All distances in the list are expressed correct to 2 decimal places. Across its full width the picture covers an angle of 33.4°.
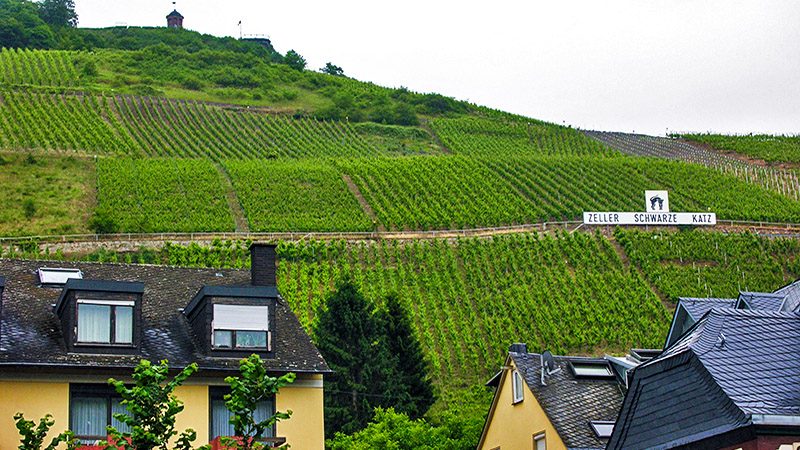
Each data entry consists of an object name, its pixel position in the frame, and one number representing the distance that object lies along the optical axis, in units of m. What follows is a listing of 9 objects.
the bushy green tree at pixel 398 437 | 36.41
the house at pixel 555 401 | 31.47
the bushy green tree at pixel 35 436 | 20.76
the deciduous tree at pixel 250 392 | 20.89
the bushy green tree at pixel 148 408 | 20.31
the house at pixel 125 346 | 26.92
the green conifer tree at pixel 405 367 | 47.62
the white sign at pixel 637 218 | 93.00
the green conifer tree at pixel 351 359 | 45.97
